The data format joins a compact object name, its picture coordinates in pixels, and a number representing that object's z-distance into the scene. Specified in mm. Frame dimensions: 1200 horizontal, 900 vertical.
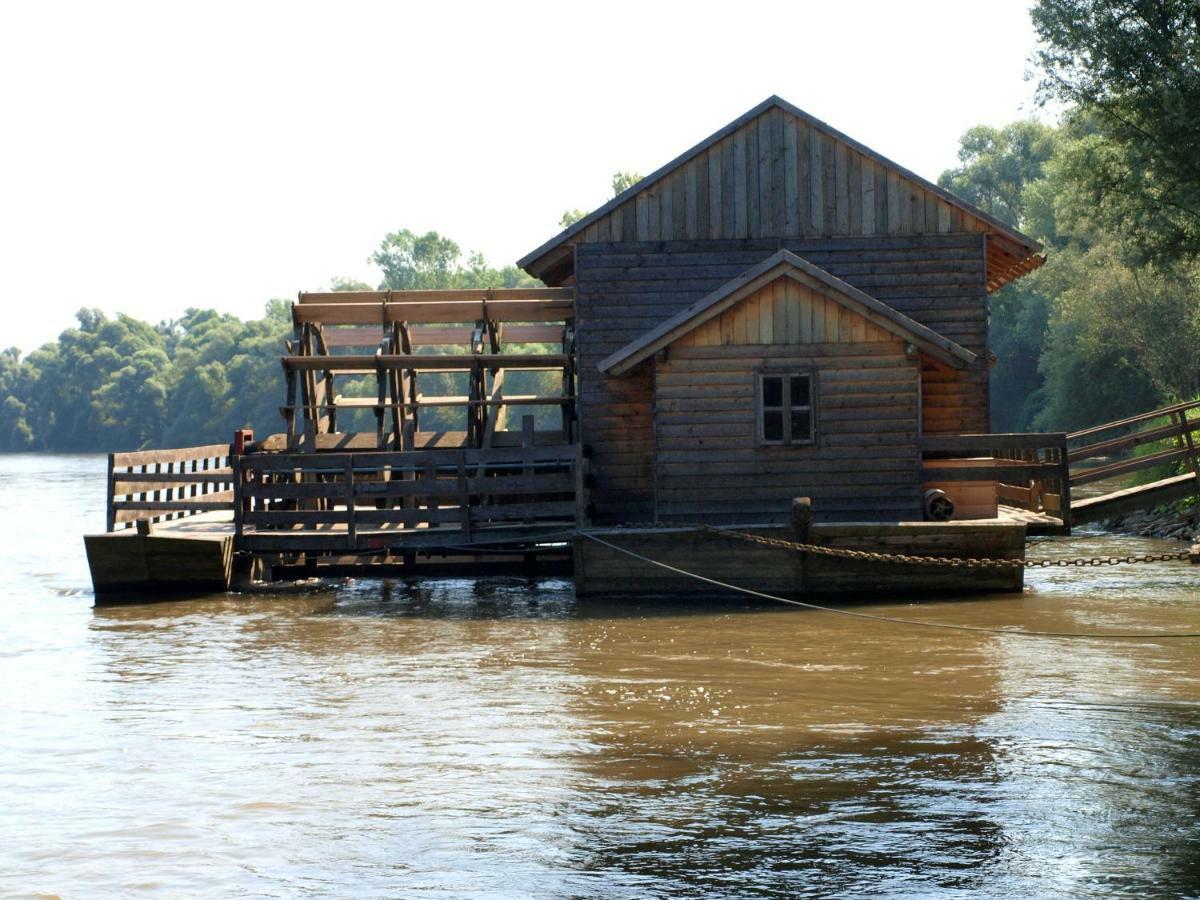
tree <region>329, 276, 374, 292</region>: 140125
